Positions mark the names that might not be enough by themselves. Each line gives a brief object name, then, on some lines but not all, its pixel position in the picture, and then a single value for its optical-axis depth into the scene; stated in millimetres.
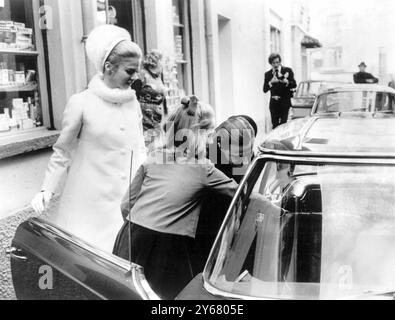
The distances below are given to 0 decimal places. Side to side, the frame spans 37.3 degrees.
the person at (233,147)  3098
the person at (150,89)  5426
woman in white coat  3008
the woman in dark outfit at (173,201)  2537
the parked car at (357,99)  7301
